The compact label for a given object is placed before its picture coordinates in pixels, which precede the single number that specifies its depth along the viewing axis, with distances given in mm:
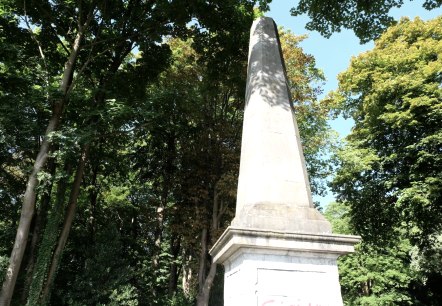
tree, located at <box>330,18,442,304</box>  15016
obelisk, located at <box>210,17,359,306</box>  3854
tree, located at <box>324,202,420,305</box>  20656
